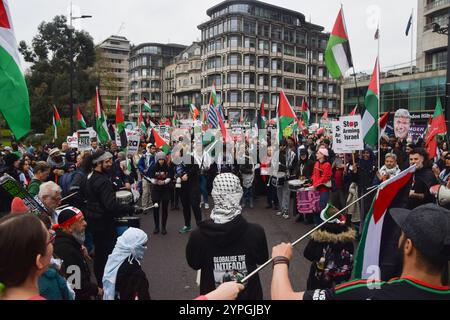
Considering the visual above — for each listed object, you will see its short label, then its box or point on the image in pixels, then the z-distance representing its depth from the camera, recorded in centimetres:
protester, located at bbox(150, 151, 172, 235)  887
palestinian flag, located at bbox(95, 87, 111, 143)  1407
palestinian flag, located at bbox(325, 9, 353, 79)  860
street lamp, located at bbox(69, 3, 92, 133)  1936
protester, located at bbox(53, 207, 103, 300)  350
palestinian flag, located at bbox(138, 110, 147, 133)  2506
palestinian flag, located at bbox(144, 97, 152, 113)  2463
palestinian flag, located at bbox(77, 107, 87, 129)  1789
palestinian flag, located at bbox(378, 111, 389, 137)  1203
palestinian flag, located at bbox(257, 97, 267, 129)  1963
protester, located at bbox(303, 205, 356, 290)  414
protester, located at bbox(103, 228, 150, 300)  346
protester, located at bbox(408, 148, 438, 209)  654
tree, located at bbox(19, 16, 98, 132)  3703
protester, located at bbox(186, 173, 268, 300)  300
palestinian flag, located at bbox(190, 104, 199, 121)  2453
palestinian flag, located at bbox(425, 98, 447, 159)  1080
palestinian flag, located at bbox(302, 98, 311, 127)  2464
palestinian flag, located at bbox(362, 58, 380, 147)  774
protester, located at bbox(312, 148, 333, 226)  873
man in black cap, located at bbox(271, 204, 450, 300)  178
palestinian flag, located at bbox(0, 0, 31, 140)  340
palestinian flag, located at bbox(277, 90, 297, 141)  1227
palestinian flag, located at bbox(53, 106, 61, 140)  2156
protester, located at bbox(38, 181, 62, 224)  445
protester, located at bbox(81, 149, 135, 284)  529
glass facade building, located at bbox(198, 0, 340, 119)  7544
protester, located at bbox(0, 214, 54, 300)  179
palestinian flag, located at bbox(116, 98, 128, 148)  1360
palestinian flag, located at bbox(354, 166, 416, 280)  259
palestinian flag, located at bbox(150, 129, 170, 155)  1216
